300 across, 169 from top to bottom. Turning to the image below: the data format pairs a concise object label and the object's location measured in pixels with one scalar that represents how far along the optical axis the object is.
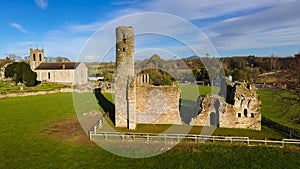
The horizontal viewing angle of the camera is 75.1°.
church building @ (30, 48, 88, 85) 47.09
